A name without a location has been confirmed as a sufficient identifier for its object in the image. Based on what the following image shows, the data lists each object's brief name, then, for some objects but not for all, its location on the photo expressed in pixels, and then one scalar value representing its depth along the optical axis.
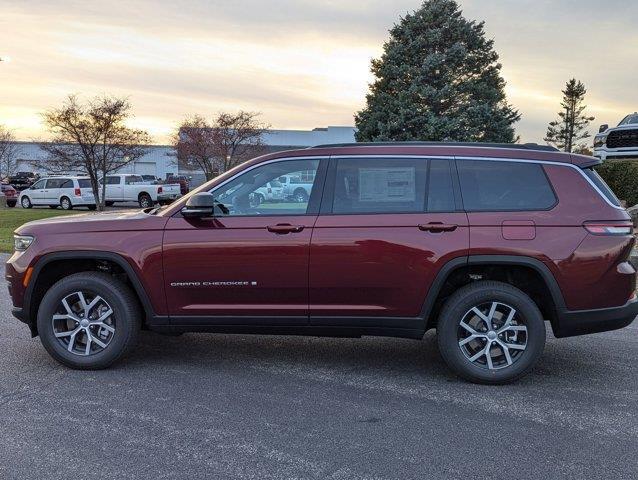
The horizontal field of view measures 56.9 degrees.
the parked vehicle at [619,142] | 17.42
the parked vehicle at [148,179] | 30.72
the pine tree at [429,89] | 21.38
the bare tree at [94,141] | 24.30
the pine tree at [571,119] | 70.62
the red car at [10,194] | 30.84
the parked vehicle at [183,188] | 32.80
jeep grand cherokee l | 4.56
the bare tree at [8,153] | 58.14
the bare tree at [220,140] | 37.16
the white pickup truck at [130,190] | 29.58
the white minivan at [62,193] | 28.61
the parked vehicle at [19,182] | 44.18
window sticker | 4.71
